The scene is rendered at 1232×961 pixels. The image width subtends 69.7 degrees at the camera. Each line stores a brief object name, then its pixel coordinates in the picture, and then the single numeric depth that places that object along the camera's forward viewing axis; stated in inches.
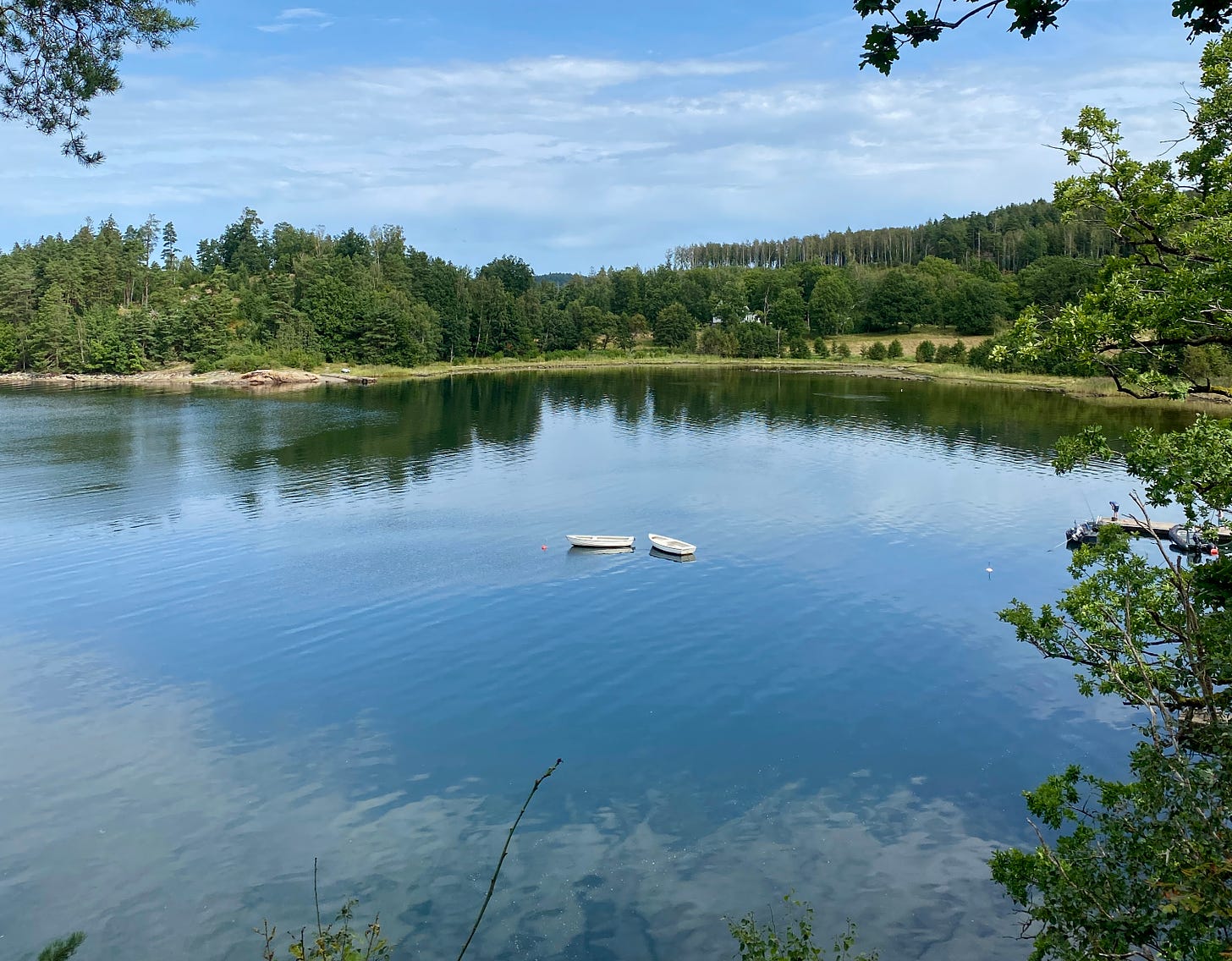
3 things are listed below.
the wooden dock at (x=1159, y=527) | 1677.3
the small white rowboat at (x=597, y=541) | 1791.3
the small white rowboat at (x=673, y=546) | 1745.8
